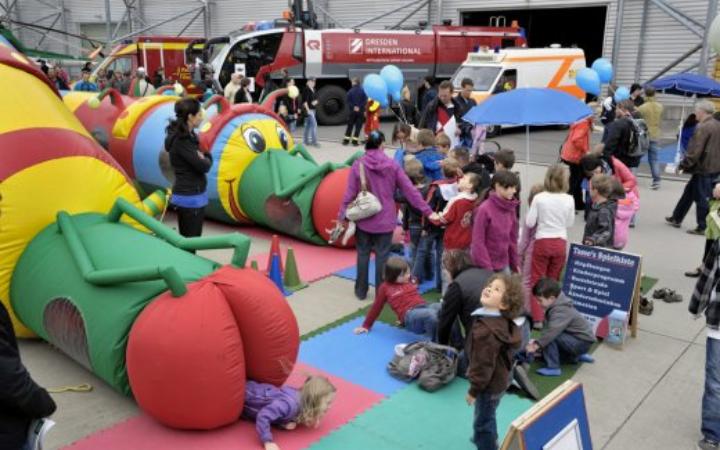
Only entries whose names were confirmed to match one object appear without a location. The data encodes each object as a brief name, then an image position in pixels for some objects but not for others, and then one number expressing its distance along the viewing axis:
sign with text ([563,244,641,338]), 5.88
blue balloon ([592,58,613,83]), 16.72
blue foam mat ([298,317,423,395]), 5.25
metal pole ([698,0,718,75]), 19.77
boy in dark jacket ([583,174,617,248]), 6.20
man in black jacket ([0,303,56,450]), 2.70
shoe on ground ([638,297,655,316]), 6.67
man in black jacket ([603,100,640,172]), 9.84
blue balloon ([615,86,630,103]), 12.37
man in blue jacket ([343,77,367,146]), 16.98
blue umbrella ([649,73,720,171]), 14.41
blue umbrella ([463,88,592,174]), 7.57
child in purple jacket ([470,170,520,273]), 5.59
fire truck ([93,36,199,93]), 25.48
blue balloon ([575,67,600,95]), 13.05
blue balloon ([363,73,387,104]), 12.48
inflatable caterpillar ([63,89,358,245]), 8.48
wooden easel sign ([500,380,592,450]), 2.89
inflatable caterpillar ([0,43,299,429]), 4.20
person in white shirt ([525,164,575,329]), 5.97
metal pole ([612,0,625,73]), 21.92
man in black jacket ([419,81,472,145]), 10.43
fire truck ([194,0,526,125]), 20.00
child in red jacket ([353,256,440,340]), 5.82
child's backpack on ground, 5.09
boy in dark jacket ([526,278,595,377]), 5.36
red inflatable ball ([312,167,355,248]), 8.24
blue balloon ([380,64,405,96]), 13.09
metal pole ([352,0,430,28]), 27.09
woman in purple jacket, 6.66
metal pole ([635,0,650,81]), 21.80
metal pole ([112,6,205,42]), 33.78
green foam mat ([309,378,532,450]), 4.38
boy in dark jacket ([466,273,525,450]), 3.68
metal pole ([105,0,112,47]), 36.44
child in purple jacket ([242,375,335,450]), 4.37
